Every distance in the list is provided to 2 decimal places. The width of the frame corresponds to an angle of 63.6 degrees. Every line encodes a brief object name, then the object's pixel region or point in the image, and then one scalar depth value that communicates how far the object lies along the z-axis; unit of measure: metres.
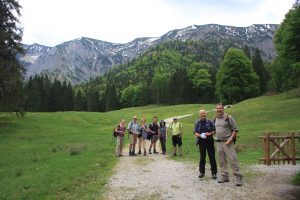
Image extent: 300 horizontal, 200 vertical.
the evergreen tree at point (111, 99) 97.47
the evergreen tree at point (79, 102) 95.02
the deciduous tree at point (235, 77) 55.07
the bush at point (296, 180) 8.95
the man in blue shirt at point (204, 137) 9.62
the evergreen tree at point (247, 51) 85.57
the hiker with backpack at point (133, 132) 16.39
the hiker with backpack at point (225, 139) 8.81
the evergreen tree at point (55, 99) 81.07
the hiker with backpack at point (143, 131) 16.93
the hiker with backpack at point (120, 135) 15.96
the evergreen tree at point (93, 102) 99.40
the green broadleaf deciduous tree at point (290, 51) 35.09
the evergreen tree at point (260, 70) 70.71
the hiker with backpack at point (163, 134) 16.60
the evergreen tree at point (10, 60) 23.99
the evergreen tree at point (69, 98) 85.65
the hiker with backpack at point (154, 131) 17.07
